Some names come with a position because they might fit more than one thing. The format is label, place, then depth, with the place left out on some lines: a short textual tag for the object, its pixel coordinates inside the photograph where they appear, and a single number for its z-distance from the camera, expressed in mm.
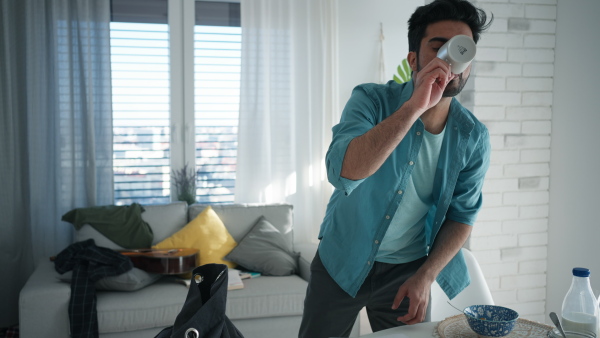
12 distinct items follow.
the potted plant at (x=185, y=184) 4086
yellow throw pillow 3564
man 1534
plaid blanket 2898
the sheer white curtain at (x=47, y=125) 3805
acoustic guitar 3238
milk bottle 1242
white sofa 2924
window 4078
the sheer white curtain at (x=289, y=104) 4250
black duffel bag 1111
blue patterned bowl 1261
